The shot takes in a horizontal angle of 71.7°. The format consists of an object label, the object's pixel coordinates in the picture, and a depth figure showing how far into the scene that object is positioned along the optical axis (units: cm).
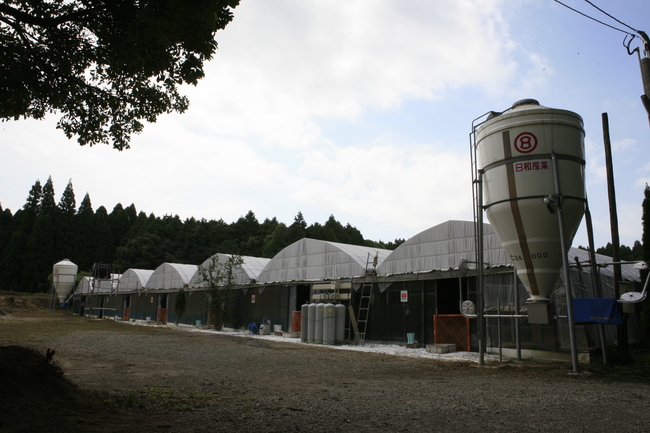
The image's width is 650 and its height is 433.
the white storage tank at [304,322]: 1961
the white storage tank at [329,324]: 1845
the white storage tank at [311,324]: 1927
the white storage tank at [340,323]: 1861
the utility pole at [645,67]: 732
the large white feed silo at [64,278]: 5200
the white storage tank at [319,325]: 1886
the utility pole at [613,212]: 1175
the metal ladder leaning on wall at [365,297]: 1904
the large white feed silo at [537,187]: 1042
